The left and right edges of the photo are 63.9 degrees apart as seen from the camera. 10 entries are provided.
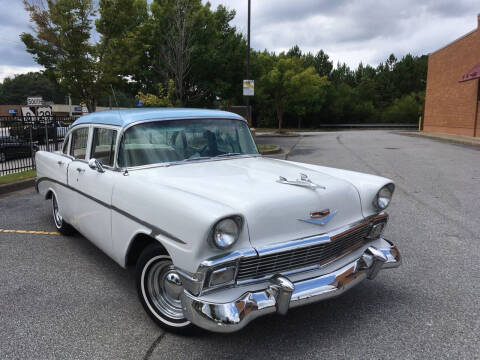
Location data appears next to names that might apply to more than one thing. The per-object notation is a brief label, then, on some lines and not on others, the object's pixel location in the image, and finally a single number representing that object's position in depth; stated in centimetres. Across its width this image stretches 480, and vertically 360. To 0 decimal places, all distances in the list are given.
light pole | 1636
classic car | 234
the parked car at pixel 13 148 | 1155
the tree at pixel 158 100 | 1454
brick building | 2264
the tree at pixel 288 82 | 3177
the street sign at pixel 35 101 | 1734
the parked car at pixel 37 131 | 1019
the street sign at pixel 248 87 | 1561
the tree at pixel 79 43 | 1280
